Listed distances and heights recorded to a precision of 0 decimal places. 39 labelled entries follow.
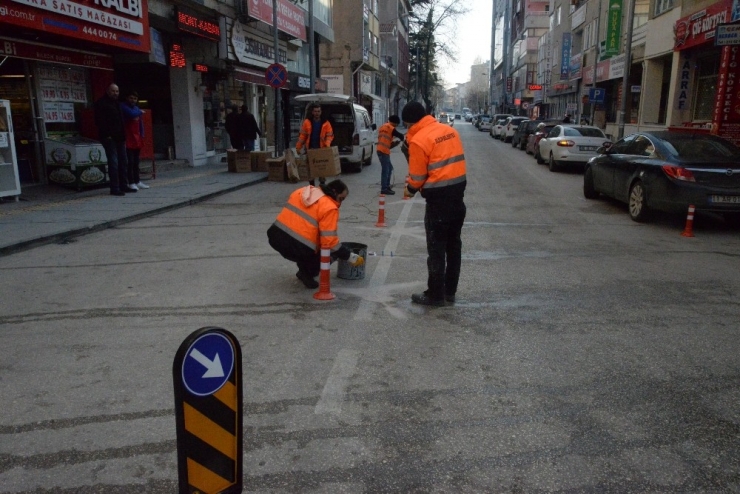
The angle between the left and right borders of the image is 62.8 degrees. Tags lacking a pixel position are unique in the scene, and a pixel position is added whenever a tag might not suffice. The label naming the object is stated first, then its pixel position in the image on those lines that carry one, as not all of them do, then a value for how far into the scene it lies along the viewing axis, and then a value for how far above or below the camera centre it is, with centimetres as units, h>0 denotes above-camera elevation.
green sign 2903 +415
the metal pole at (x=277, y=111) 2095 +16
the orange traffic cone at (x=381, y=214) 935 -151
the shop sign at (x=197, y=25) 1639 +255
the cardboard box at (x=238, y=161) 1766 -130
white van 1819 -28
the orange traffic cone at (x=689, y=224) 901 -158
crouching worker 581 -106
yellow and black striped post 188 -95
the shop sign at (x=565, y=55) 4350 +436
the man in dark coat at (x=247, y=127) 1806 -33
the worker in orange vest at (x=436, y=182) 539 -58
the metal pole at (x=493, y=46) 12619 +1480
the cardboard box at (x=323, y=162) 1465 -110
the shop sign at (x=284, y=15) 2029 +367
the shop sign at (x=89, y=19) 1058 +185
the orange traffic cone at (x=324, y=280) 570 -154
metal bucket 642 -159
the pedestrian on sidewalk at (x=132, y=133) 1278 -37
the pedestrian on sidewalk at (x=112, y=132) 1174 -32
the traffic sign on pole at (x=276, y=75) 1891 +124
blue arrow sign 188 -78
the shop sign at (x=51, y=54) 1187 +129
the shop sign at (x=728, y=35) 1391 +186
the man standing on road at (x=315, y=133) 1468 -41
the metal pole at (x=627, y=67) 2186 +188
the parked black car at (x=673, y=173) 921 -89
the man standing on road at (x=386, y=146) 1262 -61
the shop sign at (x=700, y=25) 1770 +291
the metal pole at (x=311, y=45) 2489 +287
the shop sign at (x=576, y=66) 4011 +336
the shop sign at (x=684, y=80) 2198 +132
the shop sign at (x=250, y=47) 2041 +246
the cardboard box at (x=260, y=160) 1789 -129
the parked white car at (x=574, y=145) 1892 -86
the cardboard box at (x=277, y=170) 1638 -144
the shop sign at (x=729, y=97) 1723 +57
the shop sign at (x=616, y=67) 2930 +242
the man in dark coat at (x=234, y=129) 1816 -40
